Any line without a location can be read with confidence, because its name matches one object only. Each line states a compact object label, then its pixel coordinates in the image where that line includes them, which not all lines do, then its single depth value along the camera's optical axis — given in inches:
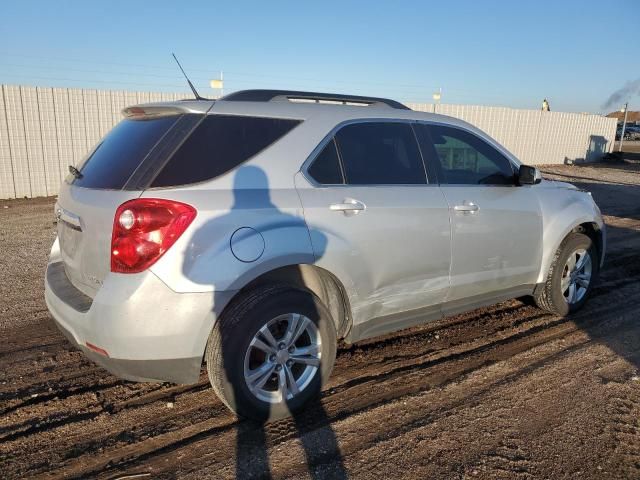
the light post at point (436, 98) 792.9
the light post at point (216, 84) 573.6
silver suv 108.2
